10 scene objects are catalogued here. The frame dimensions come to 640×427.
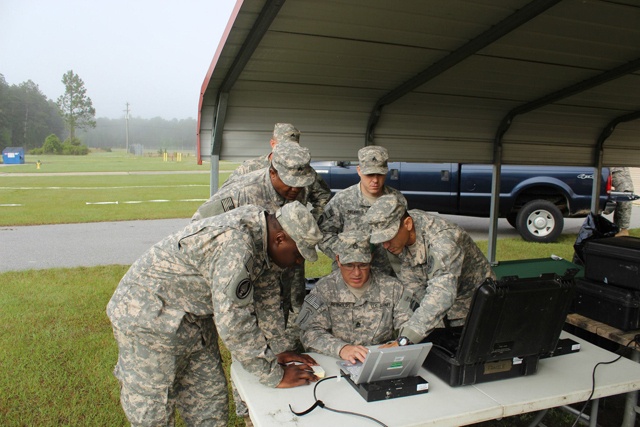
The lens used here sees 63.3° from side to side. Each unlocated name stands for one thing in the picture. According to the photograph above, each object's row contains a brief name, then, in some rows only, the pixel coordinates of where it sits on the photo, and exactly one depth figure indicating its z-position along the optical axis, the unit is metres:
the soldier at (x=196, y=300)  1.95
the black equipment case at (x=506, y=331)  1.97
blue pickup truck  8.73
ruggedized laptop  1.96
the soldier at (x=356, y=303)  2.64
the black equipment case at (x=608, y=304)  2.83
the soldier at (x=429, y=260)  2.38
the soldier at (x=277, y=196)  2.58
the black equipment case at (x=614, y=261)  2.96
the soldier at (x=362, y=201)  3.49
